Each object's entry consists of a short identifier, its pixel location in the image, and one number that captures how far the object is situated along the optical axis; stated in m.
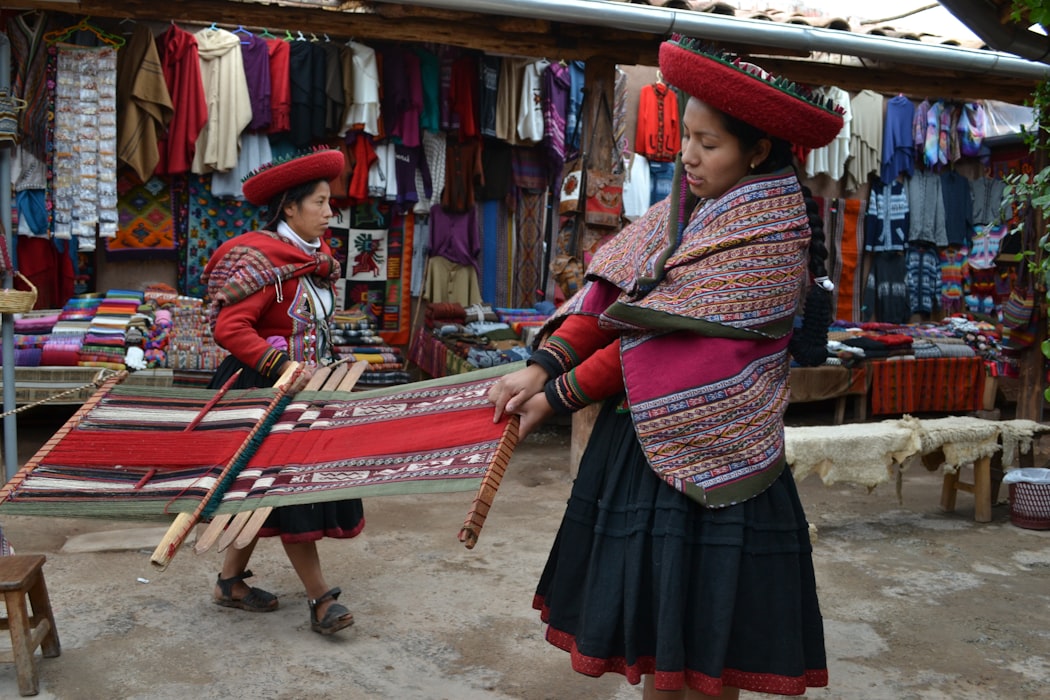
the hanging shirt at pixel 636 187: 8.62
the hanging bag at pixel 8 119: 4.42
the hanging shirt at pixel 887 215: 9.70
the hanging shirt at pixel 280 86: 7.18
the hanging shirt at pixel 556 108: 8.04
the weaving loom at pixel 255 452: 2.15
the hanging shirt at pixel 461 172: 8.08
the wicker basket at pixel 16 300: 4.31
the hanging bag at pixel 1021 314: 6.24
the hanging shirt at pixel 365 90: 7.39
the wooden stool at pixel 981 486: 5.29
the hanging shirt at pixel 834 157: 9.25
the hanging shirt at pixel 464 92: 7.79
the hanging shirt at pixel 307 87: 7.24
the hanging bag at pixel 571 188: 6.88
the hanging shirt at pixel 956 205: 9.83
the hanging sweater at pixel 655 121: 8.67
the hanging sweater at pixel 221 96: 7.04
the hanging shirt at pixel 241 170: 7.25
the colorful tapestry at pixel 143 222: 7.18
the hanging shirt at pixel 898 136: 9.43
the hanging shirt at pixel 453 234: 8.19
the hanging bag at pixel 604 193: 6.34
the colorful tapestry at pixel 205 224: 7.35
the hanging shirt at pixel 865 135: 9.35
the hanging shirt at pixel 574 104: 8.25
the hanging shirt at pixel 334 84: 7.30
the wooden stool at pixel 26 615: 2.94
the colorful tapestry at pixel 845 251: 9.62
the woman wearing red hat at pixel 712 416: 1.95
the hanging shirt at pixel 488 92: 7.82
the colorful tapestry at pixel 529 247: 8.57
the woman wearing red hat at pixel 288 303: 3.32
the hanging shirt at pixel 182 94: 6.95
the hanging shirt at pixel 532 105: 7.92
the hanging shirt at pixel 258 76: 7.13
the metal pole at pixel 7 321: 4.41
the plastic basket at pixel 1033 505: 5.13
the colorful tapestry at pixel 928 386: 8.08
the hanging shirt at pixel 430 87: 7.73
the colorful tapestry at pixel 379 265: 8.09
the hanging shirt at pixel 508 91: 7.90
